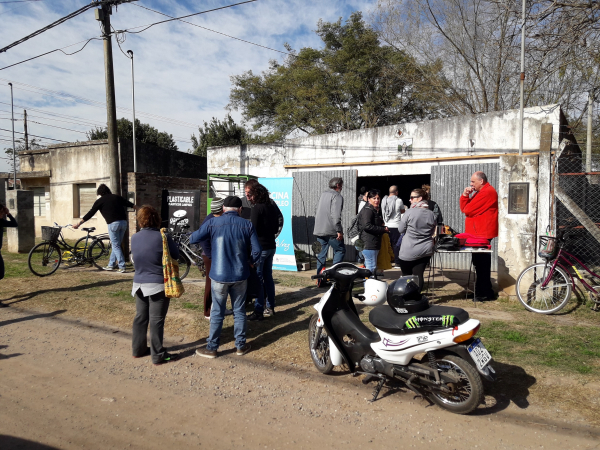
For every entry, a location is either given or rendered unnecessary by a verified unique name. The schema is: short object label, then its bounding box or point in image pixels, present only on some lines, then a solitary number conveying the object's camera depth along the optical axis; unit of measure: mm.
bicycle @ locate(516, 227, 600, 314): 6297
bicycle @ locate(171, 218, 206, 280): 9328
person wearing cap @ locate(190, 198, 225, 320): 5051
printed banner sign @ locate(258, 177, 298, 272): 10320
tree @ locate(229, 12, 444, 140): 23797
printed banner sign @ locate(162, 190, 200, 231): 11742
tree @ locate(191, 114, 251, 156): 36906
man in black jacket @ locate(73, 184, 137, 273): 9633
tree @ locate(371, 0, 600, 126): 8719
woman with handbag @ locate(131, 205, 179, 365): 4758
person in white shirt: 9984
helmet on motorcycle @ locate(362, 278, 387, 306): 3861
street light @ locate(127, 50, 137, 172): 21475
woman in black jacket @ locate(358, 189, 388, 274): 7023
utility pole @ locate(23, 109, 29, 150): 39438
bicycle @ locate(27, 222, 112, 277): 9703
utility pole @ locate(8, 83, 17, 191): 23656
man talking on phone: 6867
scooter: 3459
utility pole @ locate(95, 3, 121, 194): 10633
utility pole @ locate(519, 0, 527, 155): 7704
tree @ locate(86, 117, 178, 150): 35009
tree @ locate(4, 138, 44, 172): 38844
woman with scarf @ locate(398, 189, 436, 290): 6160
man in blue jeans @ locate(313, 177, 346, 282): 7539
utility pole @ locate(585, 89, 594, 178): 11323
